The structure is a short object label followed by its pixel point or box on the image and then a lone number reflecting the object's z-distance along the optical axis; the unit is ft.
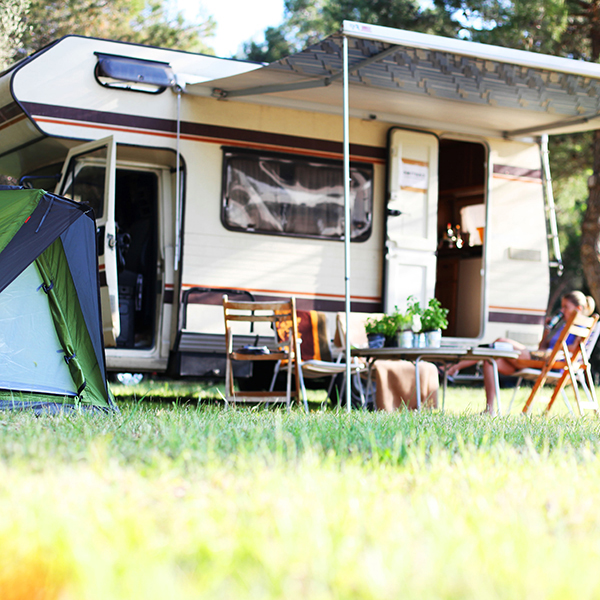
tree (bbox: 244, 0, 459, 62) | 34.91
